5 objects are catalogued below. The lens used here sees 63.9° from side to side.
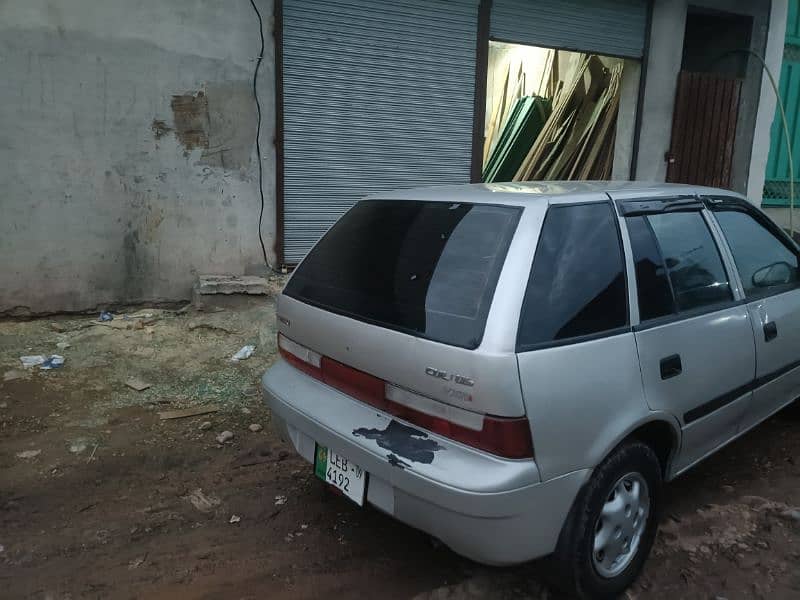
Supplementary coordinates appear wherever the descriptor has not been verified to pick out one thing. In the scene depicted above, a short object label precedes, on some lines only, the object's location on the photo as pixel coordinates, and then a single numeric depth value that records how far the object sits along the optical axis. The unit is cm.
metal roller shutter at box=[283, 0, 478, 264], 632
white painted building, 544
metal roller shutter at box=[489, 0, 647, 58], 726
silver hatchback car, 216
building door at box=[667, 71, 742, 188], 838
